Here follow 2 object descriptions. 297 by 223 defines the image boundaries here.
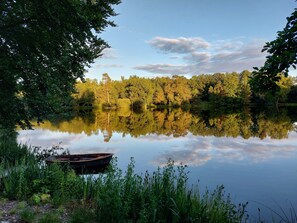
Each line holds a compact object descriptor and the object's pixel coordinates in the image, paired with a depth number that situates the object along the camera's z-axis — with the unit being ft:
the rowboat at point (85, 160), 41.41
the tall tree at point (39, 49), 23.65
